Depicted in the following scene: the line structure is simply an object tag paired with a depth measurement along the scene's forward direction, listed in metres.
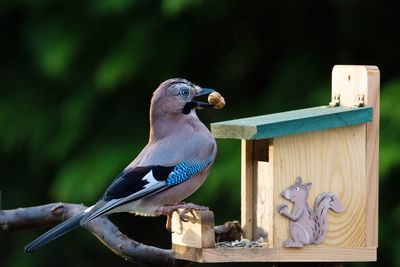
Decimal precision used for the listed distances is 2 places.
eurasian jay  8.64
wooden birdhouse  8.30
